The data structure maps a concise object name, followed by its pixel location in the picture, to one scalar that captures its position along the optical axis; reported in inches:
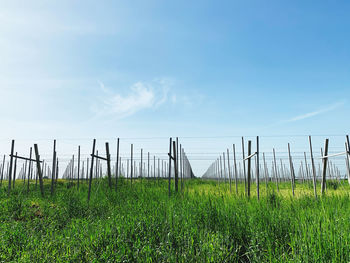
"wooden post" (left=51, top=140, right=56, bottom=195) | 390.3
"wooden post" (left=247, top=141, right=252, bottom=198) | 330.5
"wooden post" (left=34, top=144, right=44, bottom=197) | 388.5
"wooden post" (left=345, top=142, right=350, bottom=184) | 299.1
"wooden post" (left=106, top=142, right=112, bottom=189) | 383.3
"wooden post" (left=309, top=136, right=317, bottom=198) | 314.5
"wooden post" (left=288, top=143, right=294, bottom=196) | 414.0
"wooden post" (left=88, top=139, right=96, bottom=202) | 321.9
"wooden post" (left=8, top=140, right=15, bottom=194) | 403.8
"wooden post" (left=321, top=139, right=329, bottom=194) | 338.3
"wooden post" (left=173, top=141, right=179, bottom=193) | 375.1
